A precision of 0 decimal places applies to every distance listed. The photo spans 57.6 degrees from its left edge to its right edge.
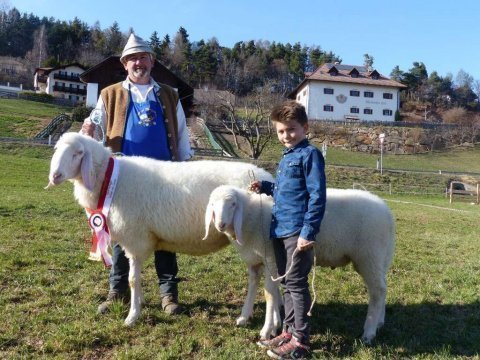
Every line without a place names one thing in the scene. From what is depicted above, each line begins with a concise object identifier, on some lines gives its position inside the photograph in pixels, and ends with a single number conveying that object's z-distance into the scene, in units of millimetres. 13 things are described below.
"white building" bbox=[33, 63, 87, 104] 74688
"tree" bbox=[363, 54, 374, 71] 98500
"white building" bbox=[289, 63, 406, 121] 67750
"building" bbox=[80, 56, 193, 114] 42531
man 4902
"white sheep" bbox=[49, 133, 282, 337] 4441
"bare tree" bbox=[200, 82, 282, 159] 45969
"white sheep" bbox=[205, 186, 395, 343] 4219
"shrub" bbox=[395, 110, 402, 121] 68312
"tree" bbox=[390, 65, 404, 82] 98875
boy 3586
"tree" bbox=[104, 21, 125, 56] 105875
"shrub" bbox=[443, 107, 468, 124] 74550
